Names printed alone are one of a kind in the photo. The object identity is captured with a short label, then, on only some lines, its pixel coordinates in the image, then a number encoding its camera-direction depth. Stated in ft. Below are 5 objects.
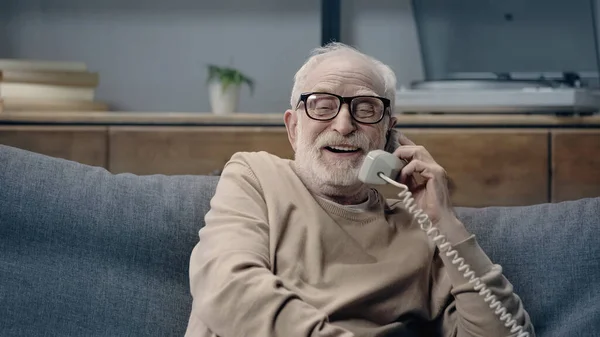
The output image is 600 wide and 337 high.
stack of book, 9.10
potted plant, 9.48
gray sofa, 5.42
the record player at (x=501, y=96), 8.55
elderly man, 5.06
